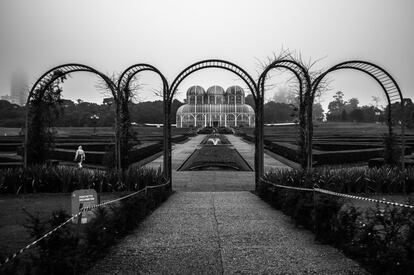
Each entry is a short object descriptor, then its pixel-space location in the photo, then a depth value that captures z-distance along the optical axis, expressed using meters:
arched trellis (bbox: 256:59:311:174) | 10.02
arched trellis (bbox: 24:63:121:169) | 10.31
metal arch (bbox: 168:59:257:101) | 10.14
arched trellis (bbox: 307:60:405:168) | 9.91
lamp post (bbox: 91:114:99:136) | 51.59
